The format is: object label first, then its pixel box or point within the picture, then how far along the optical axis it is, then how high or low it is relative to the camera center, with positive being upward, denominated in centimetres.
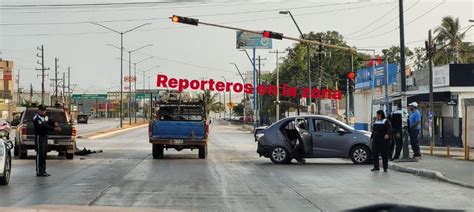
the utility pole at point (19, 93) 12646 +417
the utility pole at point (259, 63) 8081 +632
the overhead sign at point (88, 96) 14912 +409
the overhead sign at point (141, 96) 13500 +394
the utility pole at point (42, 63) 9050 +709
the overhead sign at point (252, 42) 8844 +989
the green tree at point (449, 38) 6650 +788
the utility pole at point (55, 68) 10404 +745
